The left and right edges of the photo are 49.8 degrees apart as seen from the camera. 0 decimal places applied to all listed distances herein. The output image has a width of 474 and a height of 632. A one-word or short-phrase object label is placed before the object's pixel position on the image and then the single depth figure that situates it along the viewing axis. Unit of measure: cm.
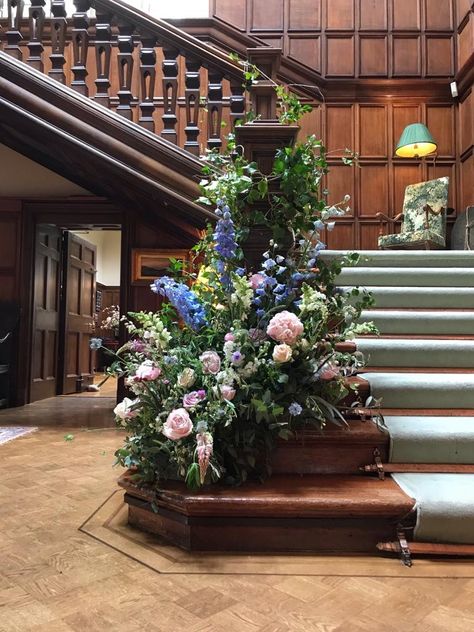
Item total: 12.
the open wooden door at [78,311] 535
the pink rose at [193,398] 148
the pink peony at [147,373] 154
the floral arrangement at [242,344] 150
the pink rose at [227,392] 145
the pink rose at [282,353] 148
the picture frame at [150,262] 427
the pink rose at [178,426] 142
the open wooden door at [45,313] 472
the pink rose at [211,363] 152
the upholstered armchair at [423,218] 466
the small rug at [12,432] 300
